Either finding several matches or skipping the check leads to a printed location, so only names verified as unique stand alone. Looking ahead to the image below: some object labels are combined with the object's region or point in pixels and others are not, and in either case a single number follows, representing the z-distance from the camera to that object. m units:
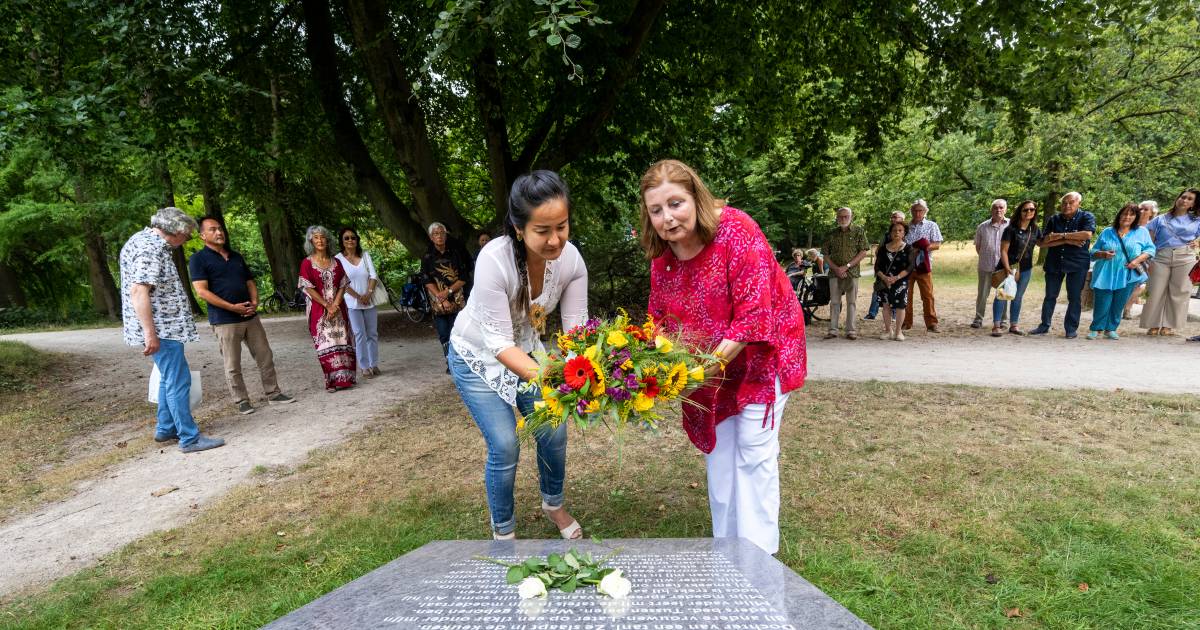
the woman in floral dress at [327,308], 6.78
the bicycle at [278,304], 16.60
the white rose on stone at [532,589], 1.91
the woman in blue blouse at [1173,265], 7.75
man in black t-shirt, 5.66
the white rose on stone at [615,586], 1.90
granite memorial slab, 1.76
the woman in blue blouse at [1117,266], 7.74
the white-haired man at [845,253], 8.48
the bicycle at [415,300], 12.05
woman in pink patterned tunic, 2.35
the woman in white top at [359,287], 7.22
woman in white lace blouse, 2.36
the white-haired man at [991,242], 8.64
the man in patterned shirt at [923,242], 8.62
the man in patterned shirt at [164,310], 4.77
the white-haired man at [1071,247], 7.94
